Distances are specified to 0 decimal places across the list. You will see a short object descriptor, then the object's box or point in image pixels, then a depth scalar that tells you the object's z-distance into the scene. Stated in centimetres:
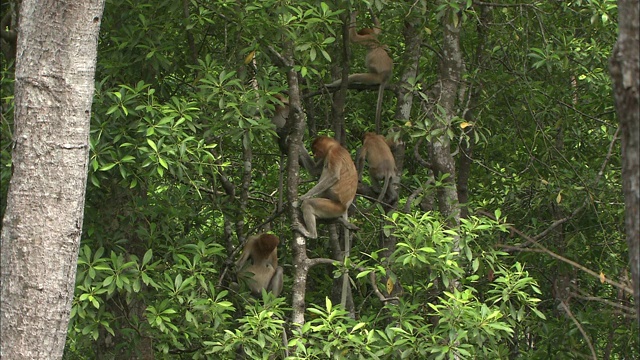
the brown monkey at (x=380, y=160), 1814
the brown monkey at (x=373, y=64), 1867
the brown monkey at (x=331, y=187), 1644
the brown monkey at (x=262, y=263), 1667
